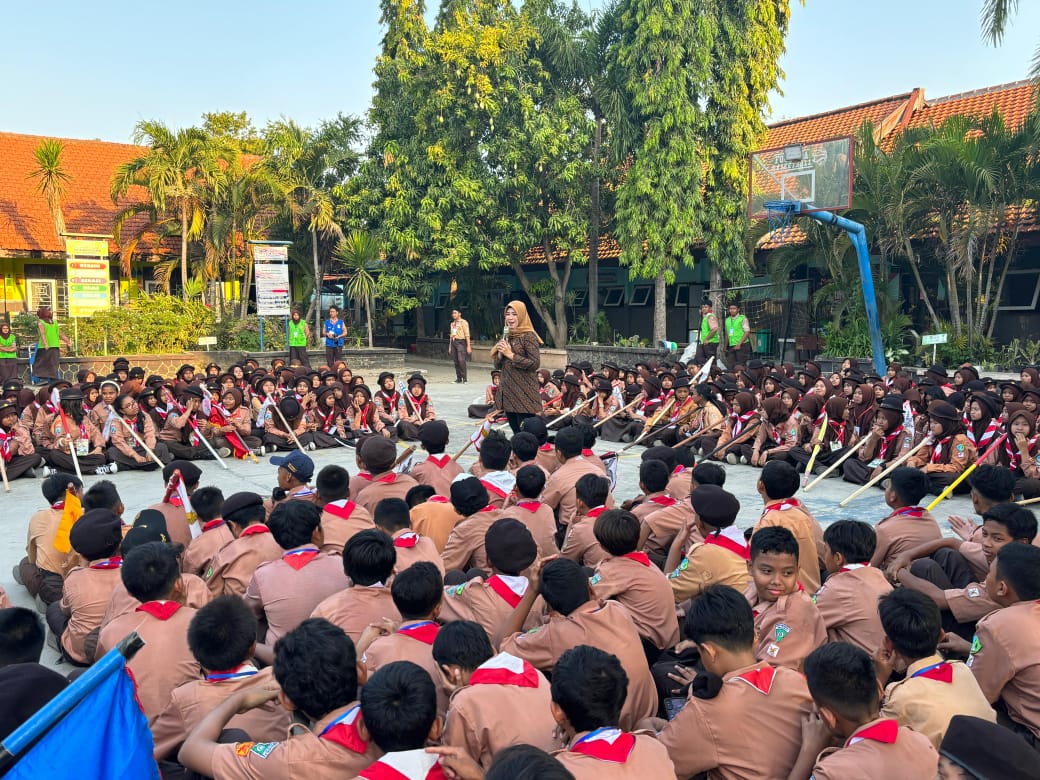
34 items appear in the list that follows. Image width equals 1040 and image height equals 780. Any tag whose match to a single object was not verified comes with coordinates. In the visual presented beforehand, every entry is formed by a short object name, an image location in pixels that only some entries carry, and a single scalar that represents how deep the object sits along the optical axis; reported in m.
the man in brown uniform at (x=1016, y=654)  2.98
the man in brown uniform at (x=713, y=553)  4.12
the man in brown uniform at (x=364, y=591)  3.40
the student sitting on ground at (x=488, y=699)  2.54
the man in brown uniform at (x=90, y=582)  4.04
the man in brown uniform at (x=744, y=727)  2.56
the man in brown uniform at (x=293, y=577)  3.77
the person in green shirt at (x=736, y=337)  14.18
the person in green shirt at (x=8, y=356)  13.65
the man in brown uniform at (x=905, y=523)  4.45
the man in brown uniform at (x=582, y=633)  3.08
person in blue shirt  16.05
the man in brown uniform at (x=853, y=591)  3.43
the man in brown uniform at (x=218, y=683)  2.81
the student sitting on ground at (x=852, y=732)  2.26
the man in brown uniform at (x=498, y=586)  3.59
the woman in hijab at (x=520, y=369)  8.98
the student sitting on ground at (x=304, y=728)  2.39
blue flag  2.10
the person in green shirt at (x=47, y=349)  14.27
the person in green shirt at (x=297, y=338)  15.62
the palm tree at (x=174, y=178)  17.11
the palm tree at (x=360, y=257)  18.86
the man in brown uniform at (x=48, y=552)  4.99
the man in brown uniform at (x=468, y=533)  4.58
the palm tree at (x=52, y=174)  16.61
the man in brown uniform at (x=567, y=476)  5.53
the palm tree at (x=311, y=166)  18.56
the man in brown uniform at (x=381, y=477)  5.47
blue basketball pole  12.50
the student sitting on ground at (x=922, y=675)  2.68
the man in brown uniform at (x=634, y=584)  3.68
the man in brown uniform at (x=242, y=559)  4.27
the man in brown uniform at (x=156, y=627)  3.15
